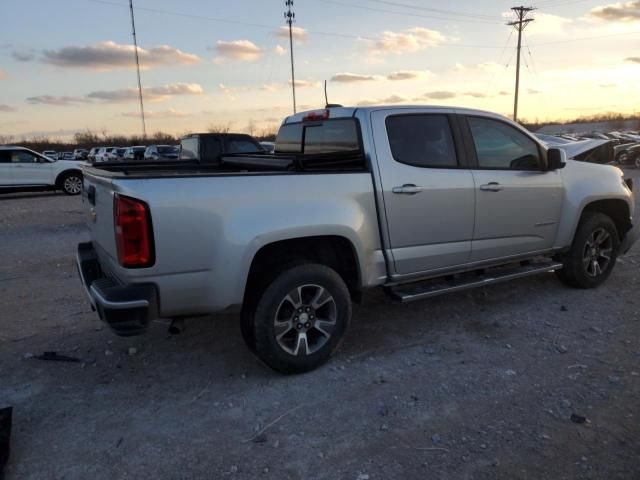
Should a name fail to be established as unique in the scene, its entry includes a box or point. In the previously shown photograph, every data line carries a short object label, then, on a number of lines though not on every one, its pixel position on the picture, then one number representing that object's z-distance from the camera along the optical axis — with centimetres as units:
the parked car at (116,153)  3342
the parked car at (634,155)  2364
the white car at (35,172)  1562
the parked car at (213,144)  1259
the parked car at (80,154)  4265
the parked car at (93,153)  3469
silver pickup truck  313
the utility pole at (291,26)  4602
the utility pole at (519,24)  4969
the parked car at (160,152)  2317
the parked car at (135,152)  2780
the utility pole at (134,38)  3506
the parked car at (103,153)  3522
